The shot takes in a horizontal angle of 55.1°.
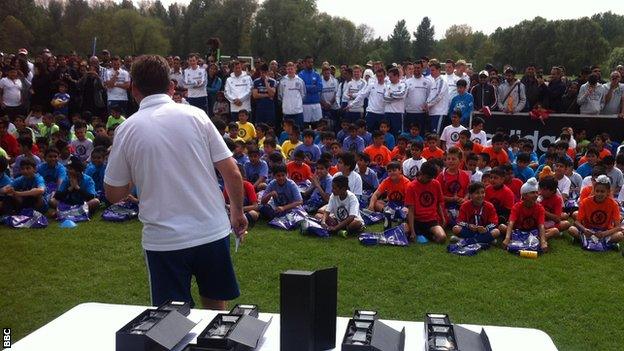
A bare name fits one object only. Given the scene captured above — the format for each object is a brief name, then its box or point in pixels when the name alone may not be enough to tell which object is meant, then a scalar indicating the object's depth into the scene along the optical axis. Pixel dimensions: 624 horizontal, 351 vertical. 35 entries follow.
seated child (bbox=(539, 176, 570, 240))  7.52
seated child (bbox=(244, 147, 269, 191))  9.29
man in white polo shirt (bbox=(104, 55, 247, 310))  2.69
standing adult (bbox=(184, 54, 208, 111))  13.68
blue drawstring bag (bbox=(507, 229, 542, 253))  6.77
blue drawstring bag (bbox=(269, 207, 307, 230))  7.77
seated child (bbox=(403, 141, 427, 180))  9.24
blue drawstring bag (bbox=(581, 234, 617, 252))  6.93
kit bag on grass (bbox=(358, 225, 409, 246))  7.04
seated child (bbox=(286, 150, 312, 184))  9.32
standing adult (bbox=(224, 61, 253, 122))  13.16
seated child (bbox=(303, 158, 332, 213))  8.68
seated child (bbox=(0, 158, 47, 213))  8.06
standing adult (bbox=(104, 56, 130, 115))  13.68
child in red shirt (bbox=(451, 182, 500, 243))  7.18
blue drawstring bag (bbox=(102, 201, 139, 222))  8.05
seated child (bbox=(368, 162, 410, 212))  8.29
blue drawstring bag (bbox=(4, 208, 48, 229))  7.70
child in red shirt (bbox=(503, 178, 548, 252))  7.09
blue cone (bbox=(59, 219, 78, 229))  7.72
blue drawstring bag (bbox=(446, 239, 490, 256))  6.69
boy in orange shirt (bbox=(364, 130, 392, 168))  10.20
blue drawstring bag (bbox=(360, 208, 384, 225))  8.06
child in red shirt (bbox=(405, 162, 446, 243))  7.37
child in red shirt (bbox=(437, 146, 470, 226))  8.32
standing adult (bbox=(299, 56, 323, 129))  13.32
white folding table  1.83
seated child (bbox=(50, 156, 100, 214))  8.33
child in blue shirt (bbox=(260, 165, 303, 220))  8.24
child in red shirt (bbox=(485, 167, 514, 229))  7.69
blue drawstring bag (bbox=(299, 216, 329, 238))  7.41
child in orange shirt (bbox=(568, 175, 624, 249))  7.11
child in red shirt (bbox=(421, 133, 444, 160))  9.95
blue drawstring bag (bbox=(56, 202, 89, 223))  8.00
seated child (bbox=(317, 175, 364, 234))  7.49
